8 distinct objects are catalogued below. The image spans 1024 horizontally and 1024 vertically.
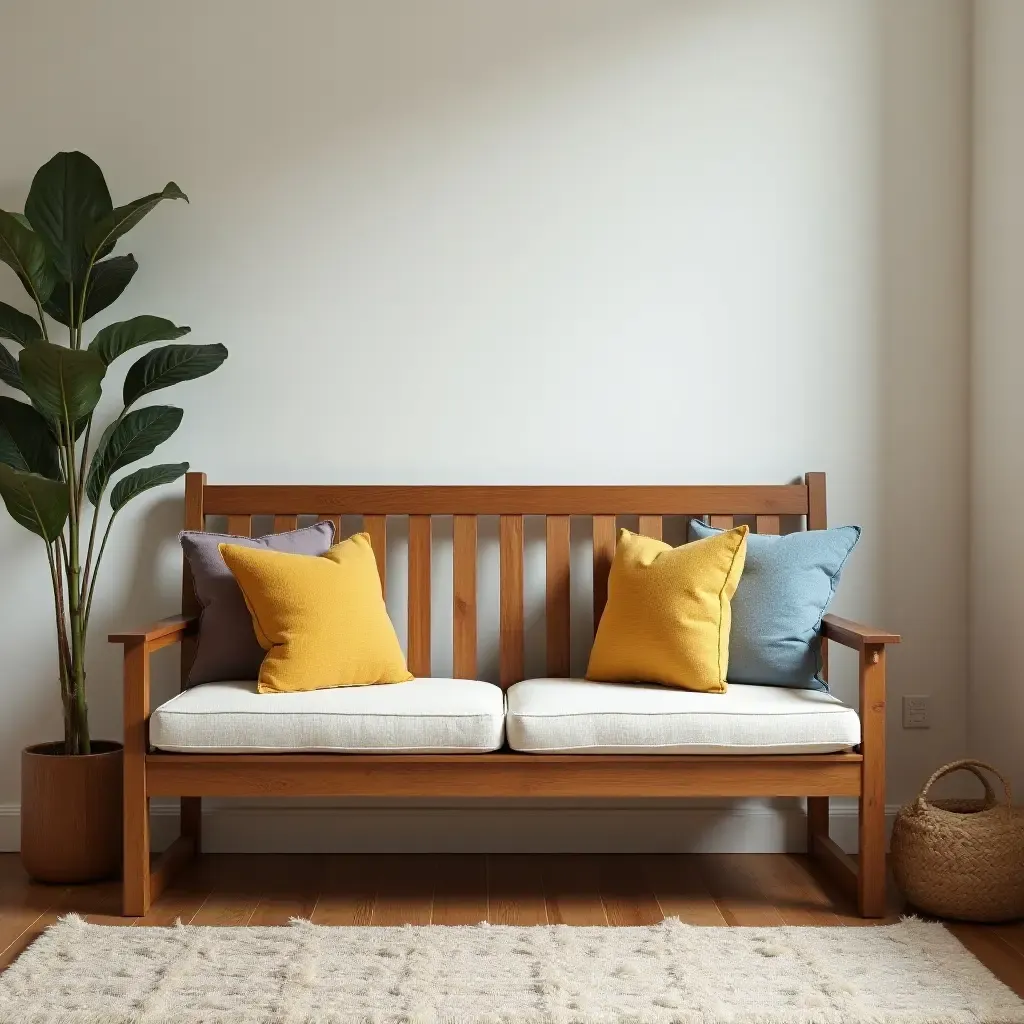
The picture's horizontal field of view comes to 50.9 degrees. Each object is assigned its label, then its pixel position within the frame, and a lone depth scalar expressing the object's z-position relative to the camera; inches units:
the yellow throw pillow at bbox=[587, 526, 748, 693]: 97.7
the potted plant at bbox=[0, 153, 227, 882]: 99.3
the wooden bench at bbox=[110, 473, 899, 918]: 92.3
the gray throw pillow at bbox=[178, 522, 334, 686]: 103.0
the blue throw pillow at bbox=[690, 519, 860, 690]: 101.9
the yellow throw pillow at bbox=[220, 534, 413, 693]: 96.3
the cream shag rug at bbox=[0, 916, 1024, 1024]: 74.5
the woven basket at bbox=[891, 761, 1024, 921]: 91.0
